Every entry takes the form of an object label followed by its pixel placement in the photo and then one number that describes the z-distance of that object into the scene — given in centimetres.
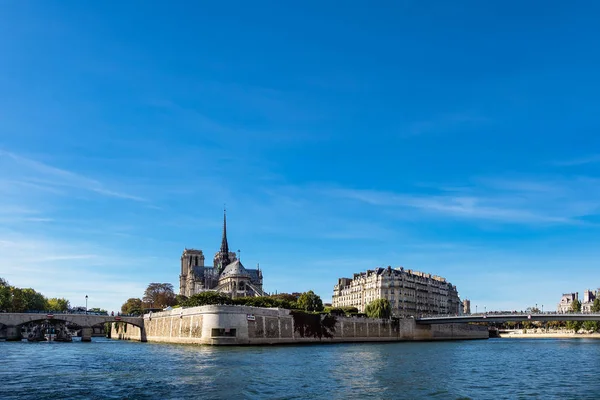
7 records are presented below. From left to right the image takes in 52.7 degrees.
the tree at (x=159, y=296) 18162
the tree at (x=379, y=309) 12269
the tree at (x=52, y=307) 18620
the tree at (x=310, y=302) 12144
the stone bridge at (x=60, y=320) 10075
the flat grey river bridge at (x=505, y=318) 10262
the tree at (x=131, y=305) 18110
